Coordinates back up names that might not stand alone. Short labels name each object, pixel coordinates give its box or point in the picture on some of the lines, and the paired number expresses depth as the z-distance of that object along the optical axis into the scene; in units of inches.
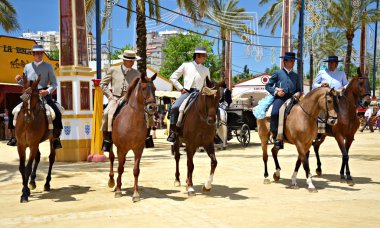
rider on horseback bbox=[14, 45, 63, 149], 363.9
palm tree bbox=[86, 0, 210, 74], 771.4
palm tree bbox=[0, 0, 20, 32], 1122.5
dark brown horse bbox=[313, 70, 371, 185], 410.6
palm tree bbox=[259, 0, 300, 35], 1444.4
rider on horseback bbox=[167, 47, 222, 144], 364.2
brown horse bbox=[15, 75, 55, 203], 326.3
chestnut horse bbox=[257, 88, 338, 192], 362.6
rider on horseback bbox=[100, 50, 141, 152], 358.0
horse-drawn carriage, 788.6
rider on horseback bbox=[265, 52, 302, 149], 390.3
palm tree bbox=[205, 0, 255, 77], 916.7
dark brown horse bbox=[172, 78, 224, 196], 336.5
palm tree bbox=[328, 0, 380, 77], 1402.6
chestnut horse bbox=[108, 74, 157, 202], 322.0
